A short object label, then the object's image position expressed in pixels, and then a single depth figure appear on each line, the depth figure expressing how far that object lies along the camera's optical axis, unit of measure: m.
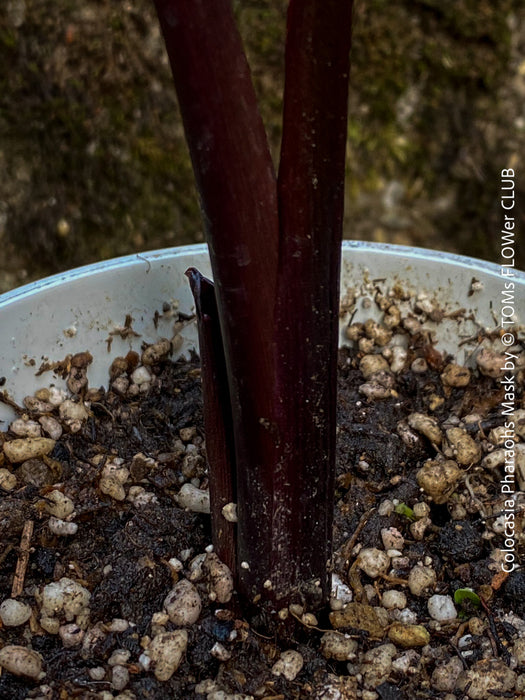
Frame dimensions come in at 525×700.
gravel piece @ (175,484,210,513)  0.20
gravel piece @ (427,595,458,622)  0.18
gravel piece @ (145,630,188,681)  0.17
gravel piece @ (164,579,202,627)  0.17
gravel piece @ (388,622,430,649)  0.17
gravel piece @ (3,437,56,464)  0.21
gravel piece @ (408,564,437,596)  0.19
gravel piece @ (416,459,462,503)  0.20
